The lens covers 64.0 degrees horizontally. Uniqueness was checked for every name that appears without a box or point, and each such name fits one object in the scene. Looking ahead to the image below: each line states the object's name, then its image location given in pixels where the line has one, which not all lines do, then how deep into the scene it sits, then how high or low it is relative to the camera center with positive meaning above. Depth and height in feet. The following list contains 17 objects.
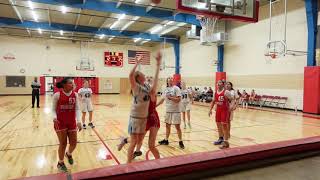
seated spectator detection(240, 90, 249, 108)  52.90 -4.21
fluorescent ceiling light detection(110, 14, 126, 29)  60.01 +14.51
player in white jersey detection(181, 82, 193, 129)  28.78 -2.50
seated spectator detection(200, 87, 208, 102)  65.67 -4.28
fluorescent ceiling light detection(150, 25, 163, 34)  70.75 +14.15
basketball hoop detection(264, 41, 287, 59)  43.54 +5.32
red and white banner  95.33 +7.19
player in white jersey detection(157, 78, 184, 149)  20.08 -2.19
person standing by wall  46.46 -2.11
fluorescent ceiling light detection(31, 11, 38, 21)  59.12 +14.93
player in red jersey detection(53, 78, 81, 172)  14.30 -2.08
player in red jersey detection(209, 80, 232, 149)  19.65 -2.27
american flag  97.50 +8.07
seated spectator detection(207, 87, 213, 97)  64.59 -3.44
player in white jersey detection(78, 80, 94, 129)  28.35 -2.46
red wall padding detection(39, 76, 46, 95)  85.60 -2.28
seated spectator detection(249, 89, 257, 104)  52.70 -3.68
